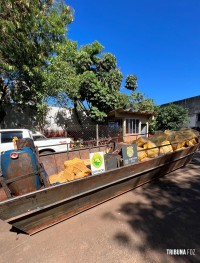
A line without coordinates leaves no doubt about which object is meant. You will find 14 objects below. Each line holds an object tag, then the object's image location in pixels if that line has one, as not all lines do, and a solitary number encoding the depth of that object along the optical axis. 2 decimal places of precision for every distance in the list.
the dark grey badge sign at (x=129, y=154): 3.51
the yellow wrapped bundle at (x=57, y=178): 3.34
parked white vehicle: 5.70
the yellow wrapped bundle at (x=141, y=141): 4.74
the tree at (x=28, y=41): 5.05
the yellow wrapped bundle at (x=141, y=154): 4.09
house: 11.60
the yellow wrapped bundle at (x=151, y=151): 4.27
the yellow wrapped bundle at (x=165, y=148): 4.59
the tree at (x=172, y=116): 16.28
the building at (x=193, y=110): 20.35
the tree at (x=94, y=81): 10.32
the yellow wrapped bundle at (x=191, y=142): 5.59
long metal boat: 2.09
